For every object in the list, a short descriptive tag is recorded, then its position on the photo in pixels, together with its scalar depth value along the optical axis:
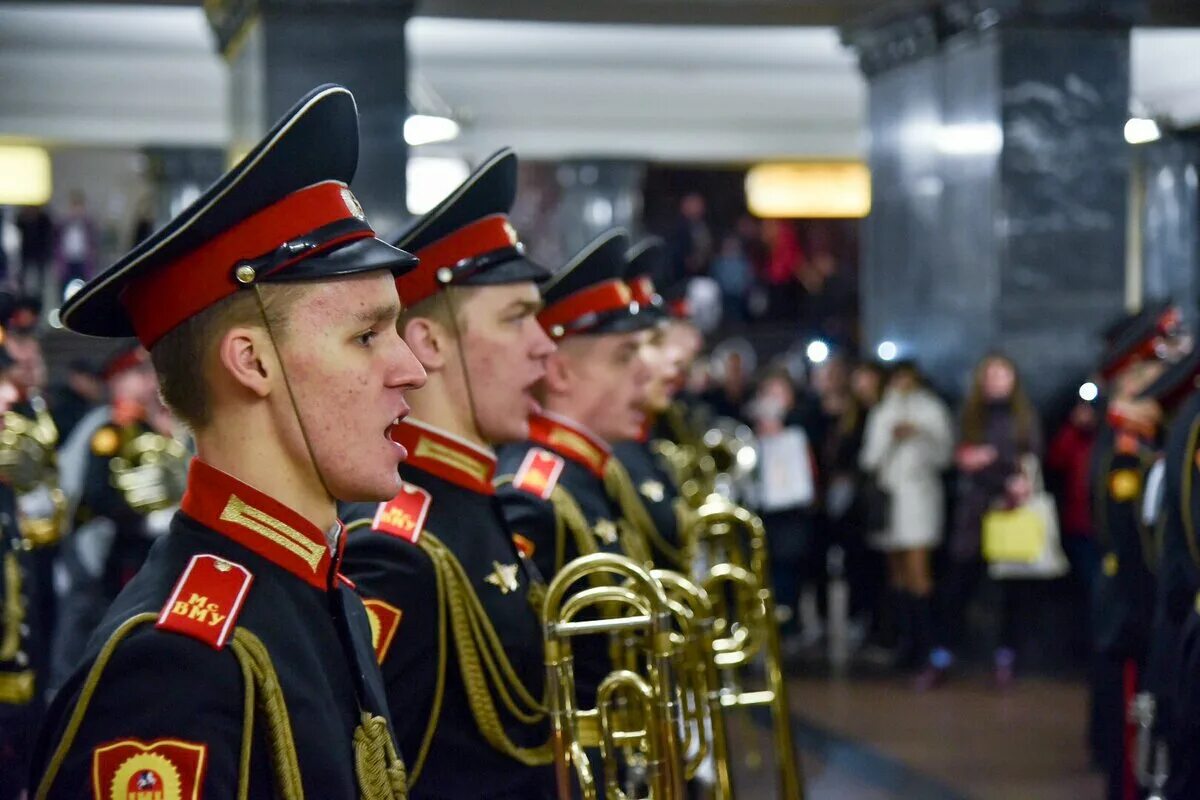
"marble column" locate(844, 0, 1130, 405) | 10.54
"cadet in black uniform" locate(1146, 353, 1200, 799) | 4.64
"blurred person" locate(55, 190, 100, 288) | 19.05
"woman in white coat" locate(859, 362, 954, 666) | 10.48
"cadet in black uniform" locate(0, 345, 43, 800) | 5.00
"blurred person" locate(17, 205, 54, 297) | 19.00
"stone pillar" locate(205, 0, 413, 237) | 9.60
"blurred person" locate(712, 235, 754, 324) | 20.84
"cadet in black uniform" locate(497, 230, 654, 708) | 4.35
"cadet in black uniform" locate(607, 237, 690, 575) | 5.36
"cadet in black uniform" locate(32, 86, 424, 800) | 2.04
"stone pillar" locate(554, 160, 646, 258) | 17.39
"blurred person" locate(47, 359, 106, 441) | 11.26
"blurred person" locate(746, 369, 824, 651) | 11.38
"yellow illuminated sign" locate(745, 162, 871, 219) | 20.39
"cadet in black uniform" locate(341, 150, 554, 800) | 2.94
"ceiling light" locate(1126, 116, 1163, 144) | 16.39
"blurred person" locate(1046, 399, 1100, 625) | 10.11
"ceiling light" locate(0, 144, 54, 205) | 18.03
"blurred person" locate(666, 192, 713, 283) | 20.47
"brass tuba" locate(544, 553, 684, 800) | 3.07
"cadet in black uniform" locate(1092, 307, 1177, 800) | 6.42
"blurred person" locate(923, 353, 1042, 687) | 9.98
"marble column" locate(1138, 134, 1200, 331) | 16.20
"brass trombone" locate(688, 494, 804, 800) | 4.92
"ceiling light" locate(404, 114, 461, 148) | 15.89
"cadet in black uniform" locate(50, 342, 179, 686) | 8.46
